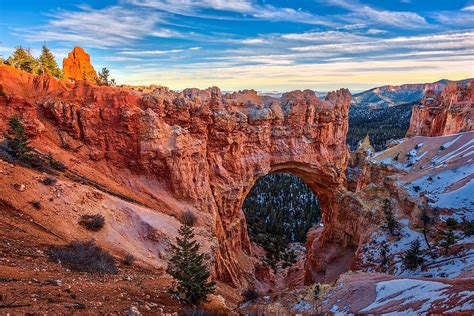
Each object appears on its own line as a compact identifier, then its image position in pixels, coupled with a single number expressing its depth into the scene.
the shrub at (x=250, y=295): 20.81
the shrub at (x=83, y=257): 11.64
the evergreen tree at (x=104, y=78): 34.09
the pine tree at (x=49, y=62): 34.34
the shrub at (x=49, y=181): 16.78
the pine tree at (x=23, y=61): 31.22
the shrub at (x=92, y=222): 16.28
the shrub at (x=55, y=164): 19.55
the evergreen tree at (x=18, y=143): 17.83
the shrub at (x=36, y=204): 14.95
